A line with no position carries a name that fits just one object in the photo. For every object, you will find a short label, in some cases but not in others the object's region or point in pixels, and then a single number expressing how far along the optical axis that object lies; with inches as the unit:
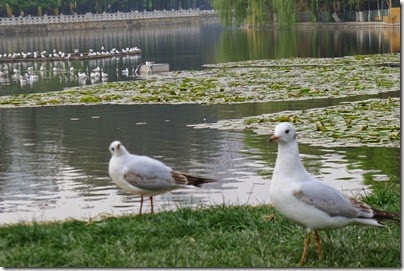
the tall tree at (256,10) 1731.1
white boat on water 1132.5
